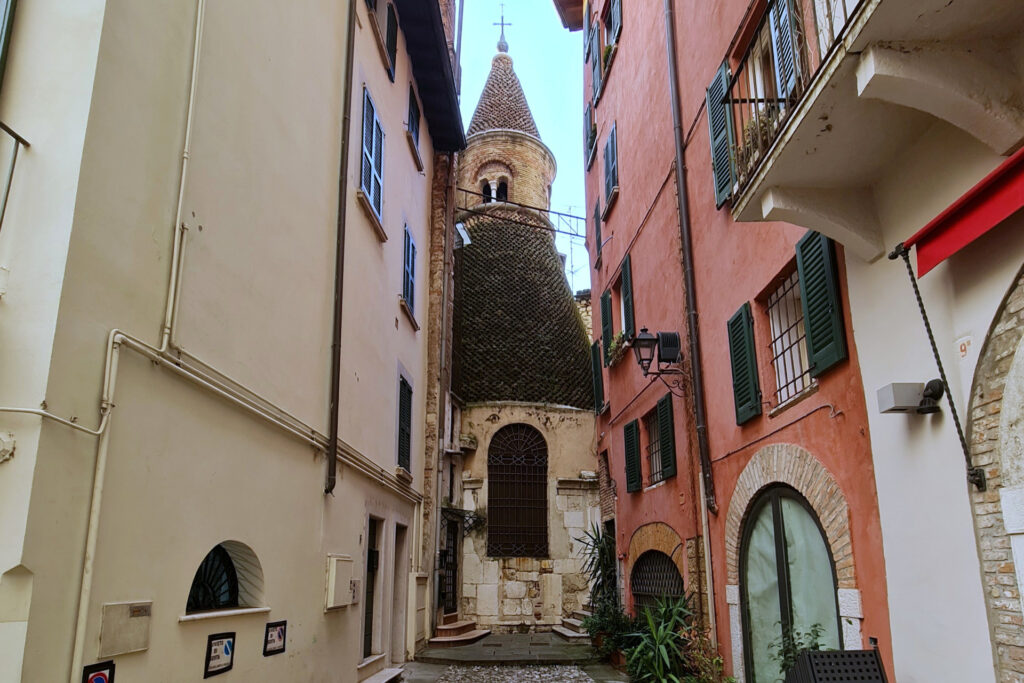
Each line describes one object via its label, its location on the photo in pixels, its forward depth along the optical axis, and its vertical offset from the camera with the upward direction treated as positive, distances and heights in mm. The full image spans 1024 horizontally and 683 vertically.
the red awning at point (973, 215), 3438 +1585
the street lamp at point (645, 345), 9141 +2427
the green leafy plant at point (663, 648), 8461 -979
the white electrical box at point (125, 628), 3947 -334
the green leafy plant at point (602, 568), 13648 -180
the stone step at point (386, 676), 9438 -1410
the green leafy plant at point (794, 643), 5828 -650
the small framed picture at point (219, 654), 5168 -607
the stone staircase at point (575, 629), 15328 -1479
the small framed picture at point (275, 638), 6193 -602
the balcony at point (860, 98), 3750 +2430
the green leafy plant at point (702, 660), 7793 -1029
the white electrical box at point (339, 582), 7730 -208
